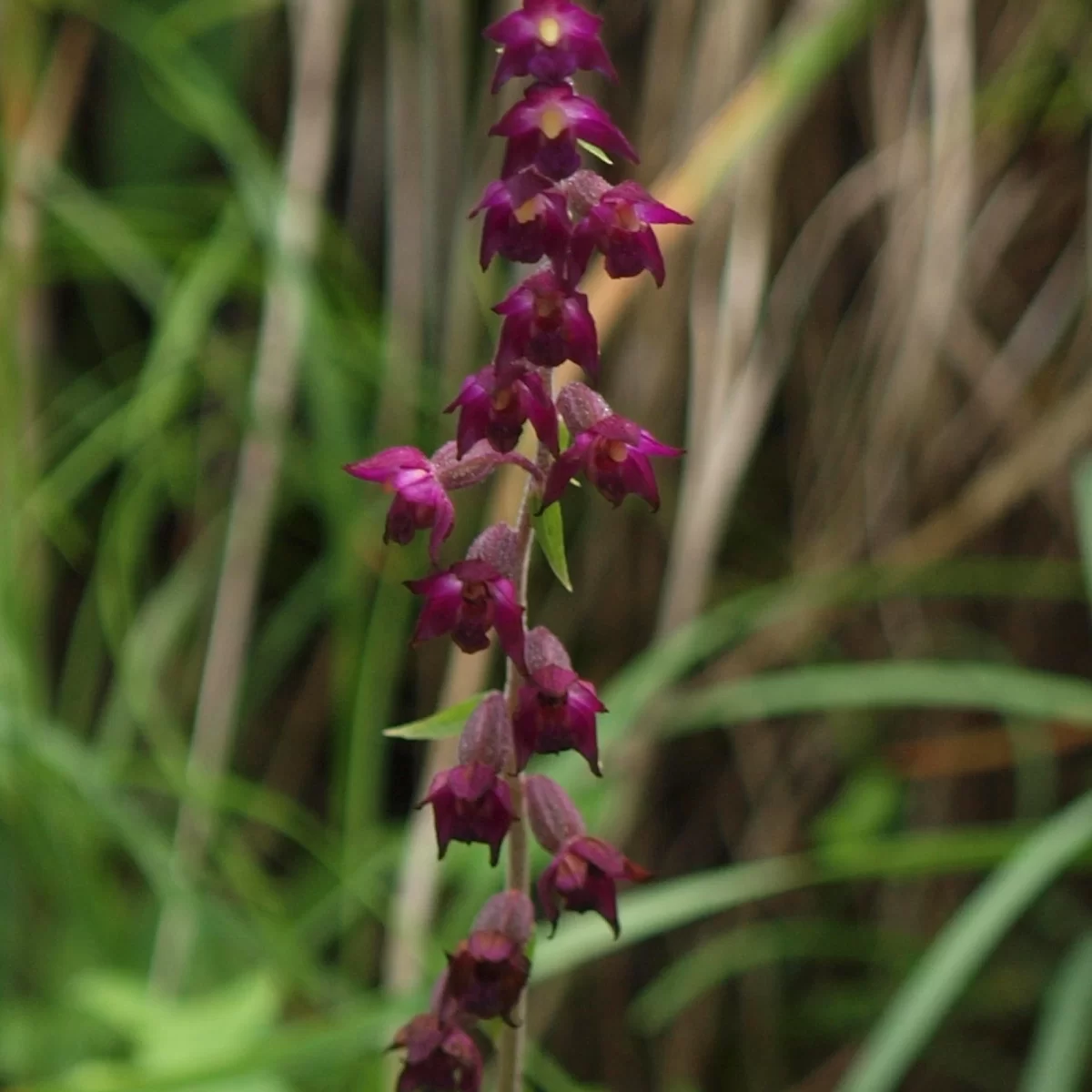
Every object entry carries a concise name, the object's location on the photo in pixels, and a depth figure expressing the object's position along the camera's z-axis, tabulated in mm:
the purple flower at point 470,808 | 436
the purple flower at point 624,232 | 430
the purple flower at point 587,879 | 444
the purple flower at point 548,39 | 420
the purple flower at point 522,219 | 423
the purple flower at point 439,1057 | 448
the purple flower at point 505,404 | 429
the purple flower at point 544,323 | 426
